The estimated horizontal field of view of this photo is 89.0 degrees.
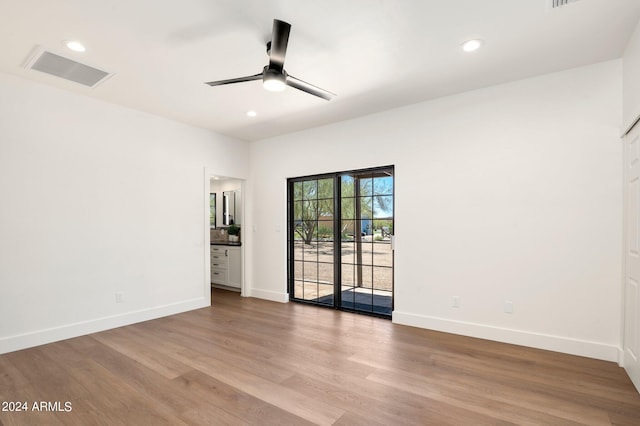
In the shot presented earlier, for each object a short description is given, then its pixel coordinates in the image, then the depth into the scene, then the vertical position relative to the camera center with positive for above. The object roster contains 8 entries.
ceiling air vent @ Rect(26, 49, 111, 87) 3.00 +1.41
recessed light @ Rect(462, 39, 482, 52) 2.73 +1.42
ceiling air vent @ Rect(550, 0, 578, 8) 2.24 +1.45
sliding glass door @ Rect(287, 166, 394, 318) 4.60 -0.44
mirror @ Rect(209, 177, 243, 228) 7.07 +0.23
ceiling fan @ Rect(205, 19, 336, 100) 2.37 +1.15
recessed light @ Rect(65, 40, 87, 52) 2.74 +1.42
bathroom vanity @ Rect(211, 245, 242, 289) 6.27 -1.08
